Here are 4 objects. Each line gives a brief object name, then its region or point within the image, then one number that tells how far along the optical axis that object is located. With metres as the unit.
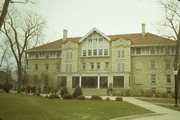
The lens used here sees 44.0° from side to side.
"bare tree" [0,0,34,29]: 15.45
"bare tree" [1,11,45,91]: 37.64
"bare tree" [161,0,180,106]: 34.41
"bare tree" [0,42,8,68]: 58.21
